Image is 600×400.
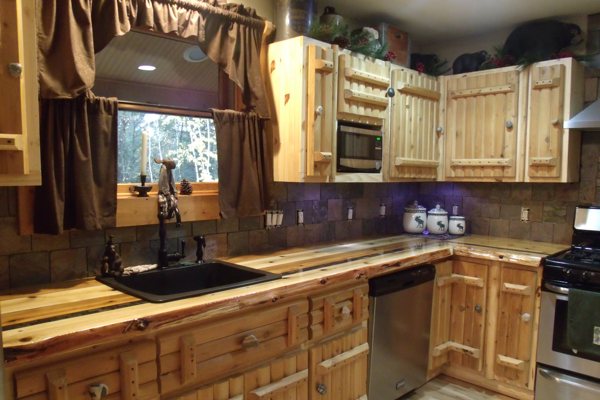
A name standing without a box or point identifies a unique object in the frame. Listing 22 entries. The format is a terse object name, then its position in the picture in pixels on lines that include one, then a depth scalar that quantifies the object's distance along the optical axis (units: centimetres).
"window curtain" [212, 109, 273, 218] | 246
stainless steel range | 251
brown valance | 181
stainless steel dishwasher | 252
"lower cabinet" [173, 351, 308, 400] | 177
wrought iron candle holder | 220
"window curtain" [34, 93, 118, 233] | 184
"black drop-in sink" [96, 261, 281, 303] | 201
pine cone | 239
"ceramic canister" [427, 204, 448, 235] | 360
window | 223
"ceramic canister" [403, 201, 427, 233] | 361
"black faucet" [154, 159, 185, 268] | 216
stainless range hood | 276
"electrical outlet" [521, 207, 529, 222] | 343
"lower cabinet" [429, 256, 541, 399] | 281
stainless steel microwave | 274
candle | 212
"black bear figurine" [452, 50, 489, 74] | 342
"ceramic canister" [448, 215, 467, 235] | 357
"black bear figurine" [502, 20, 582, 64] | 308
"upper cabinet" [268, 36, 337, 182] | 251
